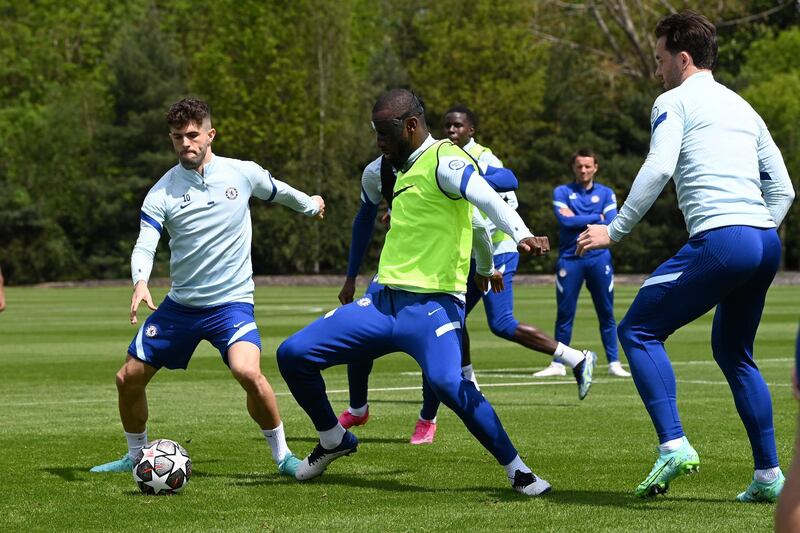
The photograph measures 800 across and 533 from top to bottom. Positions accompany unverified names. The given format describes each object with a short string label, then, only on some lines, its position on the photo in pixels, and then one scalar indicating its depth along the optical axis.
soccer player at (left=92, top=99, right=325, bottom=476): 16.02
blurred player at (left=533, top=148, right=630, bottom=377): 30.95
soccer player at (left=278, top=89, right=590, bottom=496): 14.27
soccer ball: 14.85
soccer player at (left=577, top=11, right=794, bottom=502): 13.45
